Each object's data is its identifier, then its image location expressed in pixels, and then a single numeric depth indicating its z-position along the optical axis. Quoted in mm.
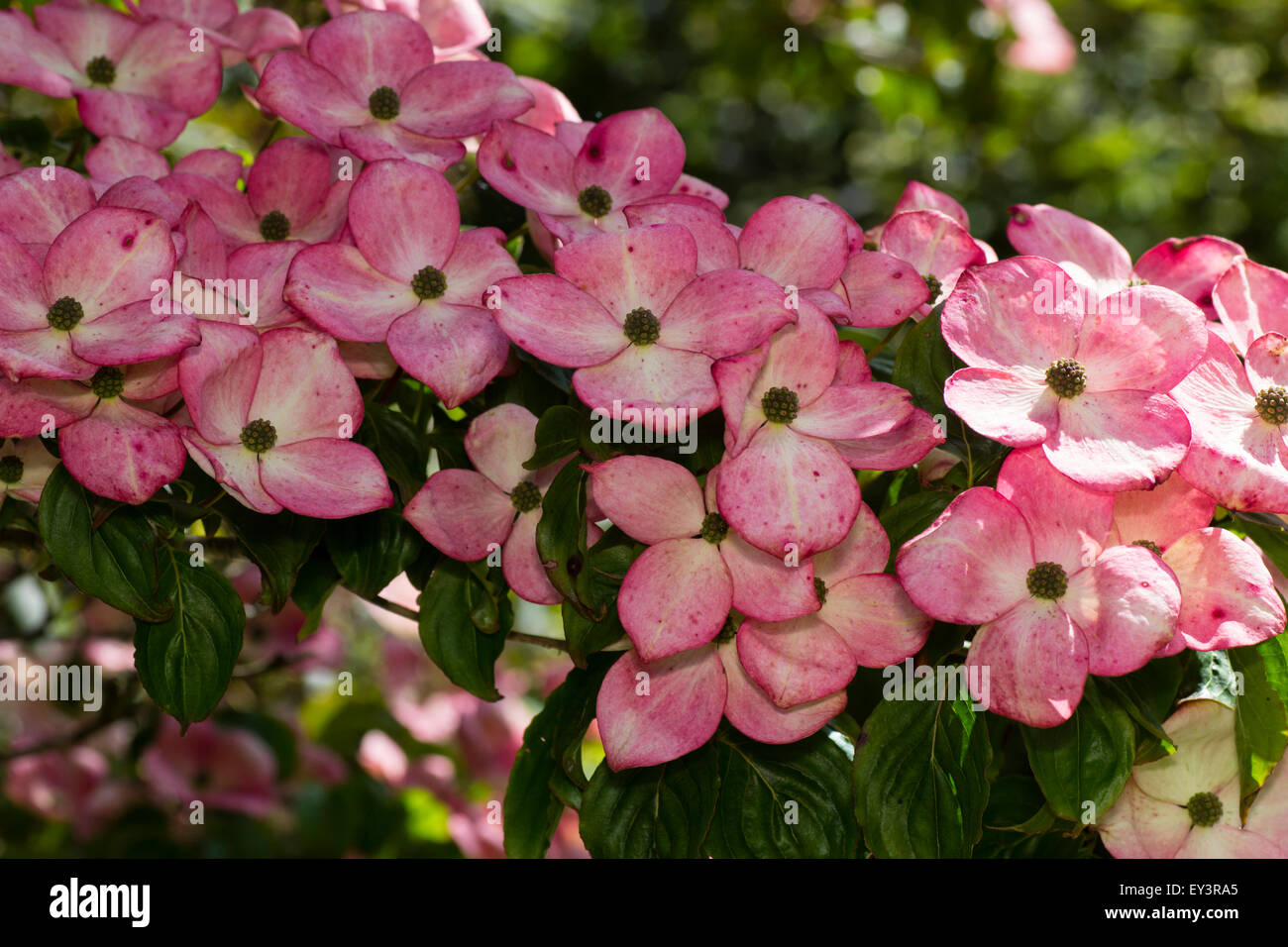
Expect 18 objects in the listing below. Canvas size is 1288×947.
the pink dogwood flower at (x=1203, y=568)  618
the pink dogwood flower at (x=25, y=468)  690
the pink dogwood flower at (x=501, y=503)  706
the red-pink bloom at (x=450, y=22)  939
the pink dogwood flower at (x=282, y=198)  783
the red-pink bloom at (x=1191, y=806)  694
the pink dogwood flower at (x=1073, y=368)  619
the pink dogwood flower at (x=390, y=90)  786
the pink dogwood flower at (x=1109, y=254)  776
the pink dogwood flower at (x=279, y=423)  639
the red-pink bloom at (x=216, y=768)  1549
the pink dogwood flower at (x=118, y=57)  866
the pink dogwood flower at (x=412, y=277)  671
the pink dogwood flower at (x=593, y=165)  758
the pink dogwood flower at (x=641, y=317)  625
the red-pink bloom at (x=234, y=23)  928
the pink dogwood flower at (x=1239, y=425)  623
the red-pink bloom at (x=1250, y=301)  704
